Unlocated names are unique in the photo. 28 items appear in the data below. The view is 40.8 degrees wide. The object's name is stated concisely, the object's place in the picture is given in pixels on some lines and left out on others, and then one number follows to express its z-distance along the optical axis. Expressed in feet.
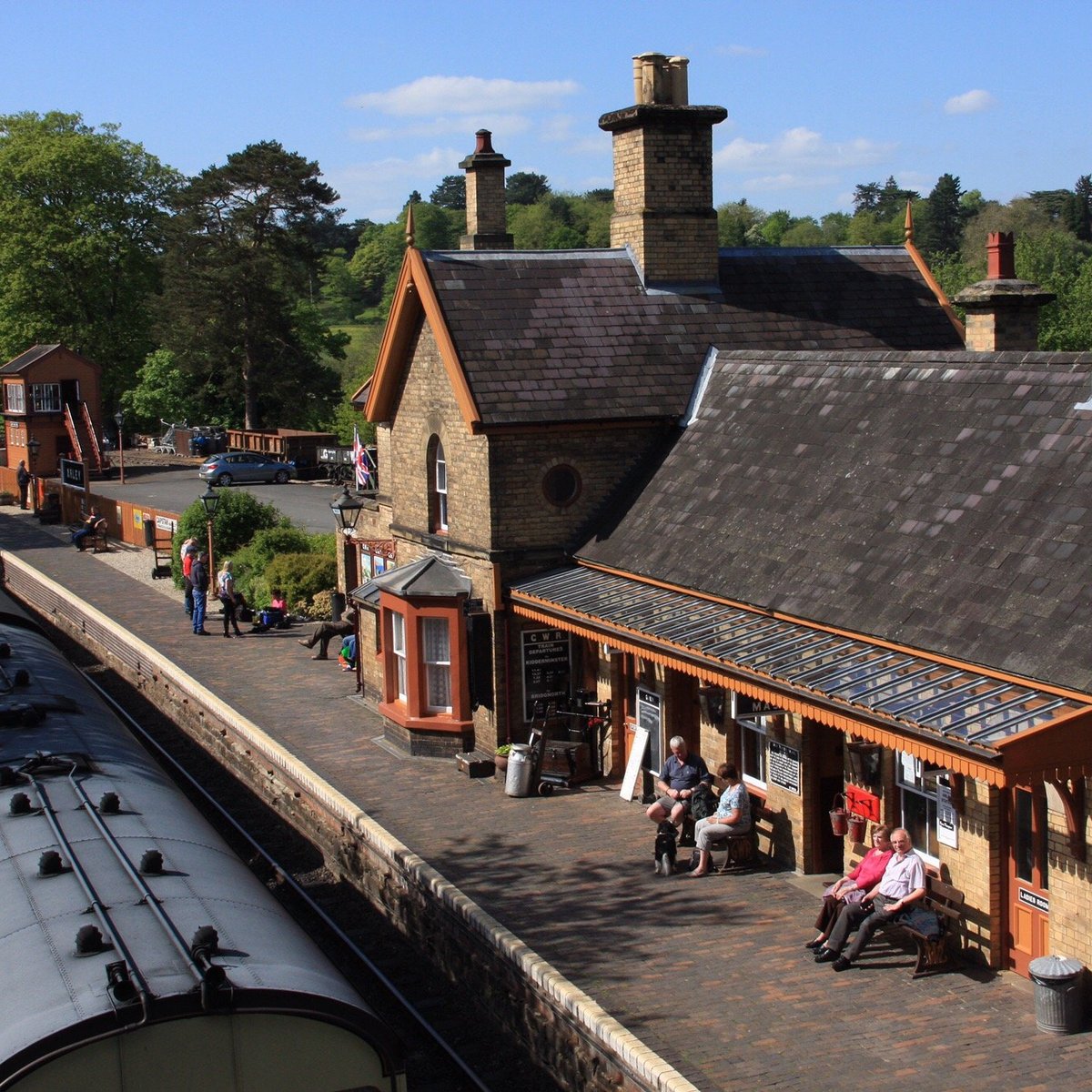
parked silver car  169.07
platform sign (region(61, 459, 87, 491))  147.74
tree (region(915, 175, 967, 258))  438.40
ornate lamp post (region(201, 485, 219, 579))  96.32
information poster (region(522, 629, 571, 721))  58.49
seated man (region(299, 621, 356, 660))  78.95
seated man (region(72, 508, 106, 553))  127.85
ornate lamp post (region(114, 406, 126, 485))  172.04
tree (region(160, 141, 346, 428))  200.85
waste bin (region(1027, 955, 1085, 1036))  32.30
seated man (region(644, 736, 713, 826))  46.50
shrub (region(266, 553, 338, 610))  92.73
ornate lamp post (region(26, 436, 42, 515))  177.68
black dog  44.70
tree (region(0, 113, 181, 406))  216.54
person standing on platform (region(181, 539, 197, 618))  90.02
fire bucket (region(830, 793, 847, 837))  42.24
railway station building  36.17
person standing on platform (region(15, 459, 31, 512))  167.22
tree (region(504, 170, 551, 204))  563.48
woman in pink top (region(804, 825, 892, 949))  37.68
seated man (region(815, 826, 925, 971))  36.58
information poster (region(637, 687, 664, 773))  52.44
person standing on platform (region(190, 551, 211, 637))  85.71
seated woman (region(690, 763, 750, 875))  44.52
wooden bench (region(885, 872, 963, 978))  36.41
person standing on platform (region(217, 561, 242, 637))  86.38
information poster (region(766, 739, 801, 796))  44.50
